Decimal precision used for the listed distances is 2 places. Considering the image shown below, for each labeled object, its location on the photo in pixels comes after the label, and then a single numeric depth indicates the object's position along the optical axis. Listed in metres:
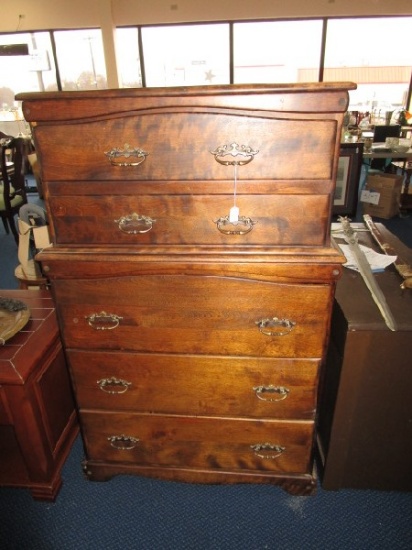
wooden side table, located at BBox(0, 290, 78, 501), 1.34
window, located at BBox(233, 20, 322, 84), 7.31
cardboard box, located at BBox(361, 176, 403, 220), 4.29
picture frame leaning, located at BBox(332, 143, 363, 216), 3.76
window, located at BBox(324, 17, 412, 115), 7.34
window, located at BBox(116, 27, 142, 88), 7.43
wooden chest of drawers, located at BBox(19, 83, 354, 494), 1.01
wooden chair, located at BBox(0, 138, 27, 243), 3.91
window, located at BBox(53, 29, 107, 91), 7.48
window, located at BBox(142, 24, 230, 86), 7.41
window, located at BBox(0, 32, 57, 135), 7.47
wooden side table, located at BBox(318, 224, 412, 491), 1.26
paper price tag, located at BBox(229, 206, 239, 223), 1.06
